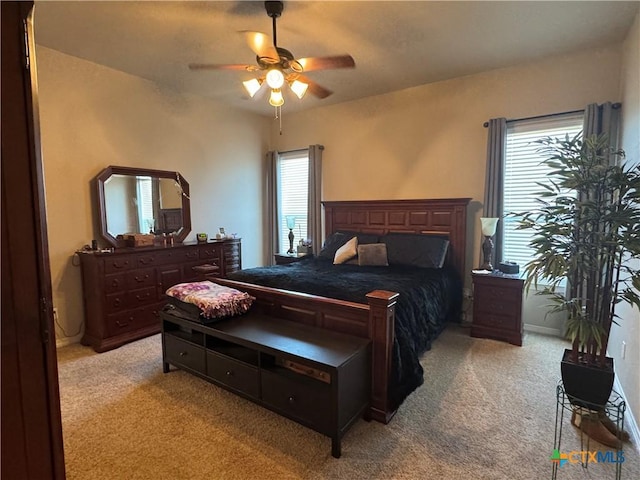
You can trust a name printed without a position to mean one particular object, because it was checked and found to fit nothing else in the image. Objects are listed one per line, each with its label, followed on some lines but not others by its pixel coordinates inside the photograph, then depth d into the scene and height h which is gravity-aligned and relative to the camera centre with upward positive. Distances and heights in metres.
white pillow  4.04 -0.48
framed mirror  3.72 +0.14
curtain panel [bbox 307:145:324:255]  5.16 +0.29
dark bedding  2.36 -0.67
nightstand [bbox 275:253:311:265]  4.93 -0.67
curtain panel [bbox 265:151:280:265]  5.64 +0.16
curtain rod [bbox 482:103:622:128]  3.14 +1.04
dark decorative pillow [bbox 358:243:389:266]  3.89 -0.50
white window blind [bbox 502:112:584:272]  3.60 +0.46
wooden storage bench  1.92 -1.03
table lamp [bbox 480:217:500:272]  3.65 -0.28
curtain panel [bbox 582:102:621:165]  3.15 +0.88
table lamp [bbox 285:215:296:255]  5.25 -0.22
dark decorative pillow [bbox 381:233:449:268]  3.78 -0.44
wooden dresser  3.37 -0.80
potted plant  1.93 -0.23
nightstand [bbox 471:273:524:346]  3.38 -1.00
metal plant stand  1.79 -1.31
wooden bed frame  2.16 -0.66
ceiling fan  2.37 +1.17
